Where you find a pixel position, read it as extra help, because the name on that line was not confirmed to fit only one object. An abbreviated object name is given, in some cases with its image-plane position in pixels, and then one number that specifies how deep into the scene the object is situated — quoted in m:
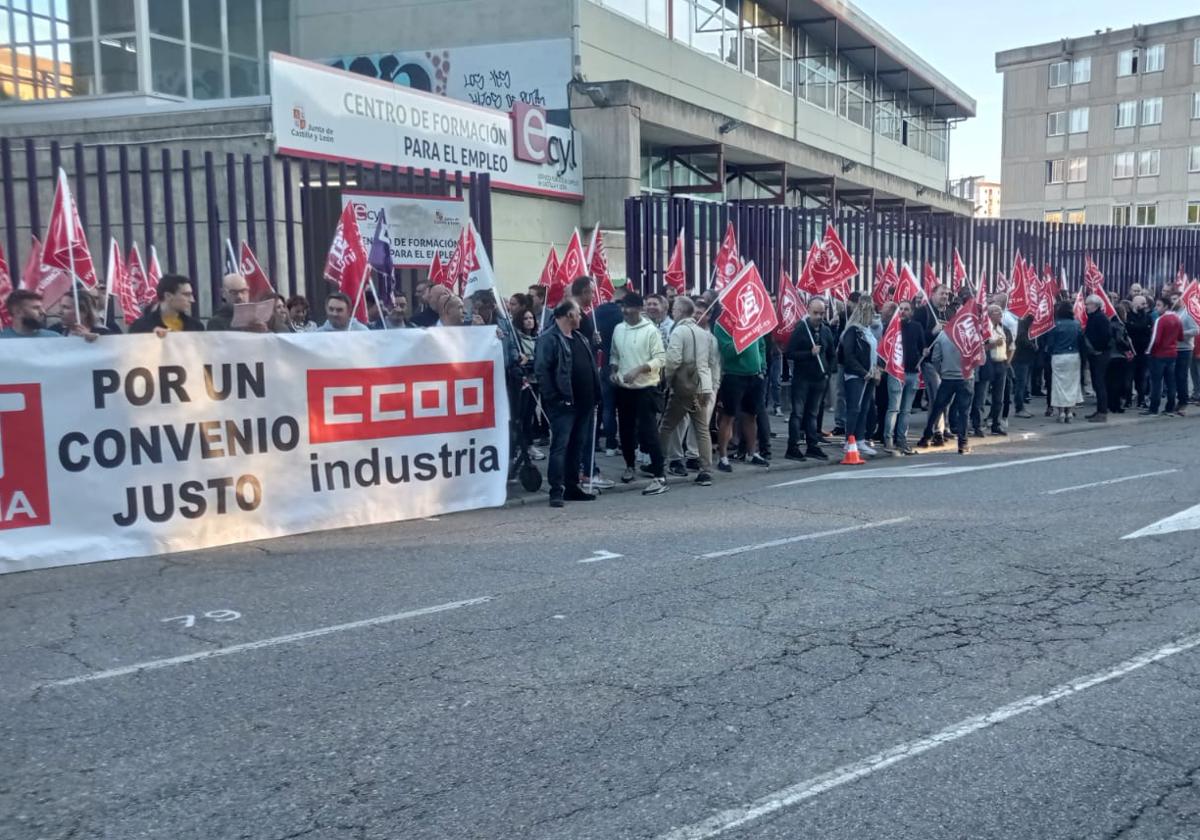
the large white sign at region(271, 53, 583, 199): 16.58
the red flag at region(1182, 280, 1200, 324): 19.06
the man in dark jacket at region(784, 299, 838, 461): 13.19
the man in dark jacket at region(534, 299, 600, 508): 10.29
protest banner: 7.98
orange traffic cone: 13.33
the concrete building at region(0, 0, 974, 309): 20.98
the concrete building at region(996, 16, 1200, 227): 64.00
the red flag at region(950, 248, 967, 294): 18.69
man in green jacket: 12.44
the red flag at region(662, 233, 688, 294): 16.17
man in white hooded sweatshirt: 11.09
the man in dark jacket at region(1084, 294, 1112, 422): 17.67
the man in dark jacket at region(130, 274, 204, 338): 8.93
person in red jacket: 18.16
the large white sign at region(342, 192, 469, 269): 13.86
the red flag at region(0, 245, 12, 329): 10.13
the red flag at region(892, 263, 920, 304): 14.86
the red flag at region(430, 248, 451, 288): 13.05
